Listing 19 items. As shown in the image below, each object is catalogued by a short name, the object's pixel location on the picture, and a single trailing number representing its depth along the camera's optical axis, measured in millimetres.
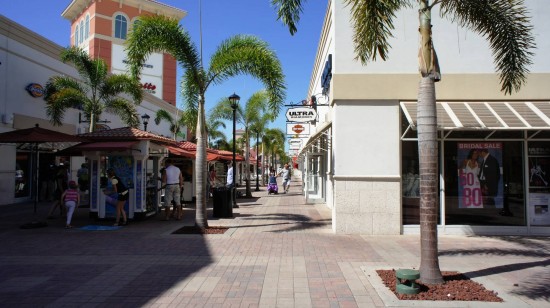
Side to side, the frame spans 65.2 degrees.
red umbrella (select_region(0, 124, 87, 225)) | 11117
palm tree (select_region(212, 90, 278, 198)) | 27938
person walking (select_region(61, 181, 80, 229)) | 11399
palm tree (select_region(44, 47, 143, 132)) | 18141
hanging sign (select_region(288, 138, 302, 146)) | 22981
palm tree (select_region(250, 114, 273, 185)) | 30516
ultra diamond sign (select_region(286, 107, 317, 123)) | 13891
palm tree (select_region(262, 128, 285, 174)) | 41044
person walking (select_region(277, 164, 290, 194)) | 26969
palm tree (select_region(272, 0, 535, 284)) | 6141
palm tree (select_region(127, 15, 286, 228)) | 11000
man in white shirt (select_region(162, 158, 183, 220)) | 13008
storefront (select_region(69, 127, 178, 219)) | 12594
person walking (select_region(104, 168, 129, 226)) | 11656
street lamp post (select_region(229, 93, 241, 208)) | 17641
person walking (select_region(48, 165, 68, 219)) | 13422
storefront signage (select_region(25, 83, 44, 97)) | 18062
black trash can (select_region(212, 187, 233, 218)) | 13555
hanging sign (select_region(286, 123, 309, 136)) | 15906
